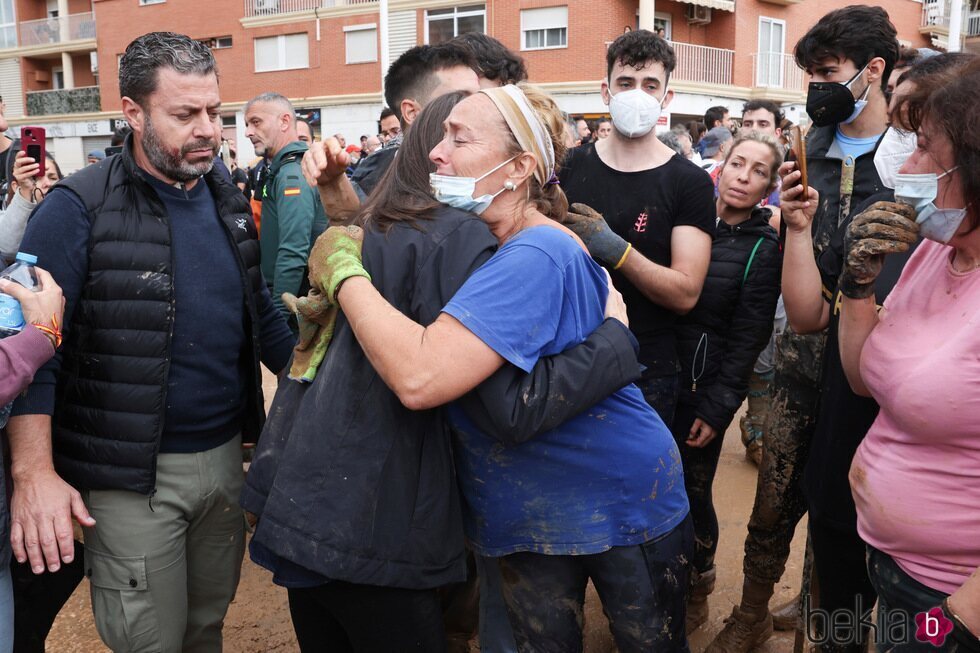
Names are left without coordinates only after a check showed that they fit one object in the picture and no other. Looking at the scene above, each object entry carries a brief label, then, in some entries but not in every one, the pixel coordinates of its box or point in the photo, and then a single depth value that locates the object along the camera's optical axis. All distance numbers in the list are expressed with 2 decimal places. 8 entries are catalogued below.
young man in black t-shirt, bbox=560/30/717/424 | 2.93
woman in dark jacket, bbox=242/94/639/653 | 1.71
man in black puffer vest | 2.16
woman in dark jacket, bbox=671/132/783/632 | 3.08
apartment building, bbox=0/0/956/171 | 22.78
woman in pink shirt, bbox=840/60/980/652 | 1.62
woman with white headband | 1.71
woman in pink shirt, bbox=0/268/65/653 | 1.83
